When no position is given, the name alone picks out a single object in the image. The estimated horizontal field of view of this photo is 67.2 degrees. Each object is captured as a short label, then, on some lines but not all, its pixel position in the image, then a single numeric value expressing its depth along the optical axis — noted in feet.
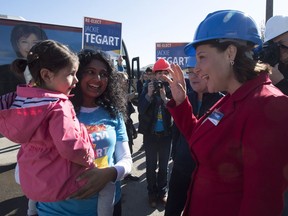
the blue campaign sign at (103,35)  12.10
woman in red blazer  2.65
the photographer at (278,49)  4.22
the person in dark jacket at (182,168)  6.84
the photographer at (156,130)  9.93
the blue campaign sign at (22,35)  17.64
